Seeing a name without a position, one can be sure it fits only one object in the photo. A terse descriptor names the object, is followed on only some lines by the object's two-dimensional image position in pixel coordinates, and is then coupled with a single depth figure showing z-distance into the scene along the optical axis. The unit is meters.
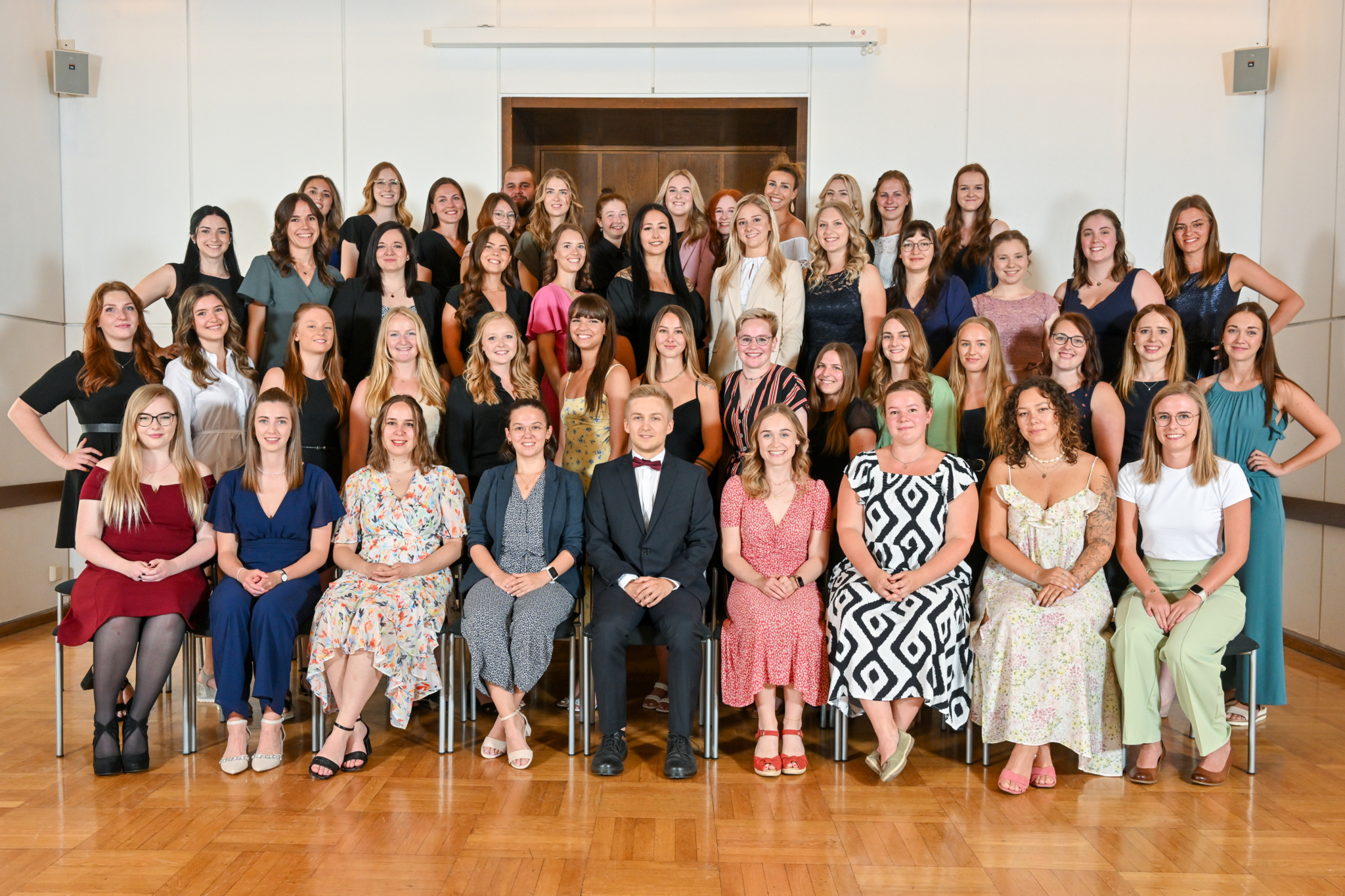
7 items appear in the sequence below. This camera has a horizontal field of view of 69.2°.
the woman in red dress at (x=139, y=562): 3.25
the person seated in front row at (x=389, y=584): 3.27
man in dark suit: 3.26
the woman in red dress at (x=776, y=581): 3.29
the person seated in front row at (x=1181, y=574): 3.15
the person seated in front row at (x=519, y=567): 3.32
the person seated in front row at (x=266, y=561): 3.27
